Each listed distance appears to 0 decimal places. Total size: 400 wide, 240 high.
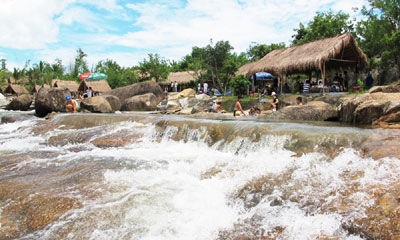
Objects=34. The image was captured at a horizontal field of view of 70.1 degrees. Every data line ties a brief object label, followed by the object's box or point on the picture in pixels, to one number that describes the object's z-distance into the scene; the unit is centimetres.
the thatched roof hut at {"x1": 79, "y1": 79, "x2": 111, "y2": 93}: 3469
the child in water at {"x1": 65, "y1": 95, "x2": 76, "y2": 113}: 1484
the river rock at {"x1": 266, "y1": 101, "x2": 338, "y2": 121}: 1041
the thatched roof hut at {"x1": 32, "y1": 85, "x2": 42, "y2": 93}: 4163
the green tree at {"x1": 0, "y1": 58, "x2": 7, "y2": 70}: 5195
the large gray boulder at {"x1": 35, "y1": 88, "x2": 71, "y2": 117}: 1595
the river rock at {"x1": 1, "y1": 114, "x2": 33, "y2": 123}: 1393
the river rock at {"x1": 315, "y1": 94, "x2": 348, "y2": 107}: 1362
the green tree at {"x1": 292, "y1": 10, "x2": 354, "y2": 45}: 2698
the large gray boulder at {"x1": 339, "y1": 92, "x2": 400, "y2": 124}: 755
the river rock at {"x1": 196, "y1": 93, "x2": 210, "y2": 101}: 2033
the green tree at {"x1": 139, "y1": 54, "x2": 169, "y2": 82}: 3070
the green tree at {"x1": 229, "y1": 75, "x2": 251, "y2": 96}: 2018
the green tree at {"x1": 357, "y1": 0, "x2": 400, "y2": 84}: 2148
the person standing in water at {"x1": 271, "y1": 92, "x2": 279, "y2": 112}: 1319
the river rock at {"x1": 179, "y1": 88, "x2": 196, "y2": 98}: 2359
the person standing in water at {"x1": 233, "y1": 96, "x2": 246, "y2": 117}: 1246
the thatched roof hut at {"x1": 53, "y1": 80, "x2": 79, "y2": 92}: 3800
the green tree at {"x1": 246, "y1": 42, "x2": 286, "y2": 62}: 3275
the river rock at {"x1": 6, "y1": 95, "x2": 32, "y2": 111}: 2283
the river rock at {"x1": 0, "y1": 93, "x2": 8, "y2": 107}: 2795
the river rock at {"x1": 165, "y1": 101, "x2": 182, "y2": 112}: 1843
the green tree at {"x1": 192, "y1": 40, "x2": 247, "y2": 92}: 2371
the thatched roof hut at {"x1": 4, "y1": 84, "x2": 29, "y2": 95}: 4147
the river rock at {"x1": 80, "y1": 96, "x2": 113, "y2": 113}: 1664
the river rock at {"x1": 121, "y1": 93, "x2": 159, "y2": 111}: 1967
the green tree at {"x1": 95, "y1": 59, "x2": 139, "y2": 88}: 3278
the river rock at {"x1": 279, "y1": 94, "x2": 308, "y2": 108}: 1570
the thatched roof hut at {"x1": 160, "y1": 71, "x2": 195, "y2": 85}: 3396
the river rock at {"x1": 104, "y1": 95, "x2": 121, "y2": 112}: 1880
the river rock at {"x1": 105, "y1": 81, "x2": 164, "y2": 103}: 2206
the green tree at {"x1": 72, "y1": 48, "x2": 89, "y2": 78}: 5304
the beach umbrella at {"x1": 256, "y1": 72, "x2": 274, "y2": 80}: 1927
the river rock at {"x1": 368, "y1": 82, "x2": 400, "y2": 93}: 994
